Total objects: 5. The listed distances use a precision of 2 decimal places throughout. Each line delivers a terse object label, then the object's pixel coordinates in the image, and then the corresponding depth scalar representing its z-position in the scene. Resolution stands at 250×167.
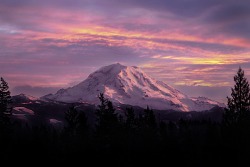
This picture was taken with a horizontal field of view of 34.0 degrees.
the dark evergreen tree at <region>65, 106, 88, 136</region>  75.29
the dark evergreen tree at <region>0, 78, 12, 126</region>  62.22
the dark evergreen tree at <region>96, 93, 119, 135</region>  64.44
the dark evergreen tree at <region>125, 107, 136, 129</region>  88.94
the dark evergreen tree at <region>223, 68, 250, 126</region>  62.59
